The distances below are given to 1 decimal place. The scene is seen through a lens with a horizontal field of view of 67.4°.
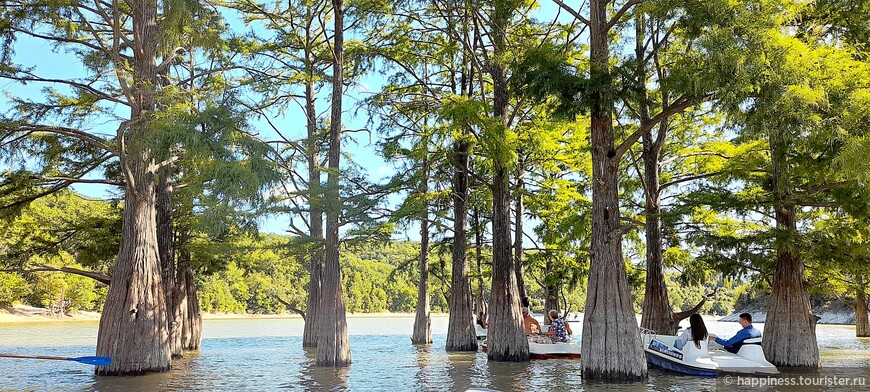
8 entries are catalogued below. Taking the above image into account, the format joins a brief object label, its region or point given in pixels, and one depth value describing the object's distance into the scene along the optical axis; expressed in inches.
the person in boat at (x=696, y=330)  595.5
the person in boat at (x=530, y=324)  854.5
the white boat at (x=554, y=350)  812.5
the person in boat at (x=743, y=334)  601.0
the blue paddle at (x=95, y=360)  465.7
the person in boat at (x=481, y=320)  1123.4
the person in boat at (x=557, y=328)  860.6
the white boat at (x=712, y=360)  598.2
